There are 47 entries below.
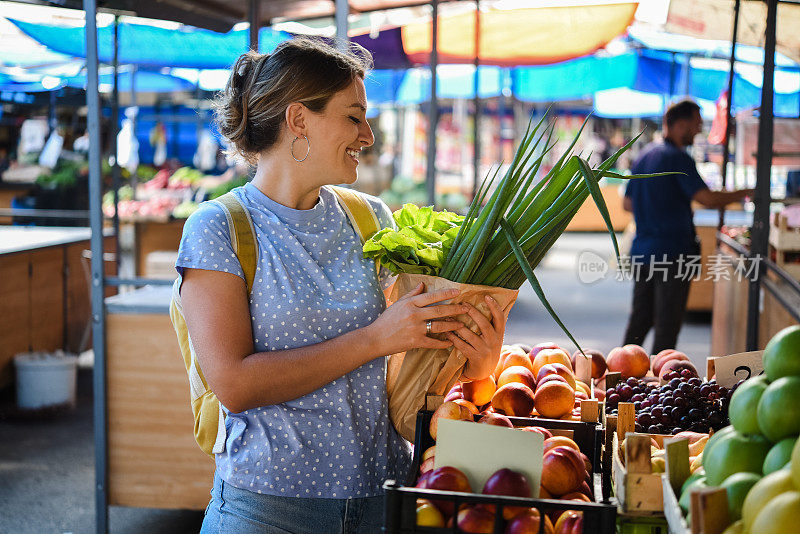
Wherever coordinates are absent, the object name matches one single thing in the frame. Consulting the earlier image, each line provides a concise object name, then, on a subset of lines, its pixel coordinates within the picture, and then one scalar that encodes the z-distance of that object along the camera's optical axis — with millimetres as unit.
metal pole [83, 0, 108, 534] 3166
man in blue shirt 5156
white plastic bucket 5305
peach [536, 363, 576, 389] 2102
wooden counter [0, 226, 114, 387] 5742
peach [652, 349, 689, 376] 2488
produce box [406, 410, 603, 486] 1678
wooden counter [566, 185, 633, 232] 15539
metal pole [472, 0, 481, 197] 6102
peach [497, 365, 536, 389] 2070
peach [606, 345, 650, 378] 2457
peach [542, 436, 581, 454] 1606
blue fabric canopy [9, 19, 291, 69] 7016
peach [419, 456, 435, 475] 1590
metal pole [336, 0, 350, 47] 3250
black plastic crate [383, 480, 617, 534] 1290
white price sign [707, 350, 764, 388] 2020
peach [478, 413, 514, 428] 1736
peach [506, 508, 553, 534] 1330
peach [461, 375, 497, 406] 1979
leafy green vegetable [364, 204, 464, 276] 1676
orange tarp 6680
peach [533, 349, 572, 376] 2295
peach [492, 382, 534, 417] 1908
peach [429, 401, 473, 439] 1732
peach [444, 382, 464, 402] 1980
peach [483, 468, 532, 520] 1348
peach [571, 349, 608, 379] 2500
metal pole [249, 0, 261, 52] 3723
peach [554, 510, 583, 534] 1342
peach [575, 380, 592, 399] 2195
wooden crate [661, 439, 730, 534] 1110
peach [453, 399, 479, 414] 1834
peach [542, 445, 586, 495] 1499
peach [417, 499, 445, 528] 1346
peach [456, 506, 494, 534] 1325
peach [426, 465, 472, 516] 1371
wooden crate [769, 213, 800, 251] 4598
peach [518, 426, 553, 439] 1690
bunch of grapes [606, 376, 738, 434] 1912
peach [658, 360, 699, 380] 2330
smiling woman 1583
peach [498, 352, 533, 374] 2258
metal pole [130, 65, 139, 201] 8937
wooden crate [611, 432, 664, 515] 1354
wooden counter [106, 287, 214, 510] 3465
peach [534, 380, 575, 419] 1926
